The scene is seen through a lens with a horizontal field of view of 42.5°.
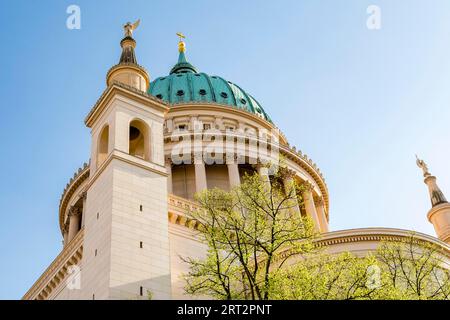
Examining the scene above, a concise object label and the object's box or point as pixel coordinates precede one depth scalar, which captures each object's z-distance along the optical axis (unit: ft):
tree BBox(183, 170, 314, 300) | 66.39
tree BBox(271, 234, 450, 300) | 62.69
